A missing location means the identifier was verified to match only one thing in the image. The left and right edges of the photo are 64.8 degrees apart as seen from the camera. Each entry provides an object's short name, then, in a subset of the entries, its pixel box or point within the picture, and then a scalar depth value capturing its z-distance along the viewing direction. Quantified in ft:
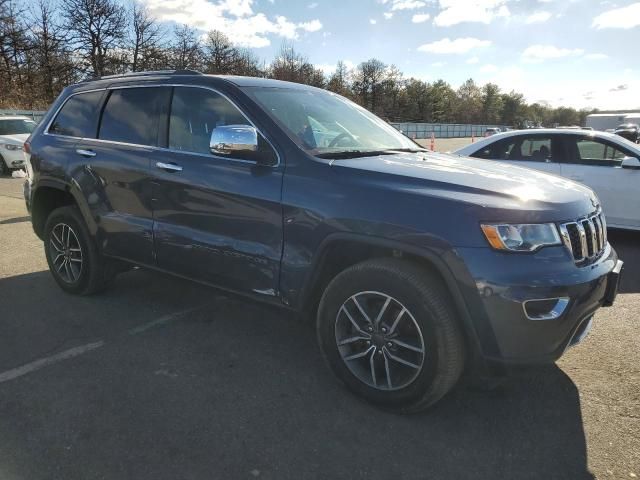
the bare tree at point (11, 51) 121.70
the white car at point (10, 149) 46.93
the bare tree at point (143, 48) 143.43
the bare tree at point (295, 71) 198.30
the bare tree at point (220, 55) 166.30
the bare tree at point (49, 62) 130.72
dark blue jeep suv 8.09
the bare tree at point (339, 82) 226.58
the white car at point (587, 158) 21.76
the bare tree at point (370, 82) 281.13
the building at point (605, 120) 134.12
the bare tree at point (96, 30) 132.98
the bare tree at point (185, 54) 149.89
